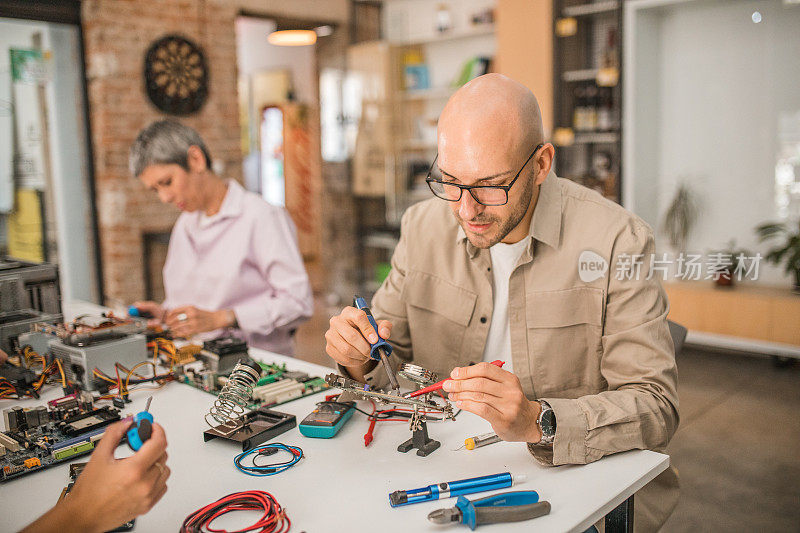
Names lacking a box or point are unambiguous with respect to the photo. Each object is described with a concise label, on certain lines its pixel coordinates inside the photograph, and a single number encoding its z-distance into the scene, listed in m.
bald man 1.33
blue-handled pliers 1.07
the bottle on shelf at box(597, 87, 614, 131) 4.95
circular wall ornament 5.18
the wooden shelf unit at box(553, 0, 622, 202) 4.89
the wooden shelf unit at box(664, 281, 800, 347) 4.23
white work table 1.12
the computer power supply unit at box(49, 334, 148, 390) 1.78
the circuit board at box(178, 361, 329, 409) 1.63
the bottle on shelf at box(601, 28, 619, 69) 4.86
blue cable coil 1.28
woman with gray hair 2.58
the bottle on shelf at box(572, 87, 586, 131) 5.05
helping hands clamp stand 1.34
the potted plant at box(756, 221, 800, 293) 4.23
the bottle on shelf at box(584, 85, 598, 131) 4.98
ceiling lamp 6.10
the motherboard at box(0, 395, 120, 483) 1.32
